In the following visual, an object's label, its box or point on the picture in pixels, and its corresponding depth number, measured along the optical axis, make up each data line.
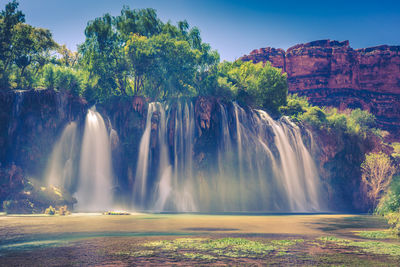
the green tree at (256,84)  60.00
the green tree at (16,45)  52.09
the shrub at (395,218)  18.59
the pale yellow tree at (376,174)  54.01
